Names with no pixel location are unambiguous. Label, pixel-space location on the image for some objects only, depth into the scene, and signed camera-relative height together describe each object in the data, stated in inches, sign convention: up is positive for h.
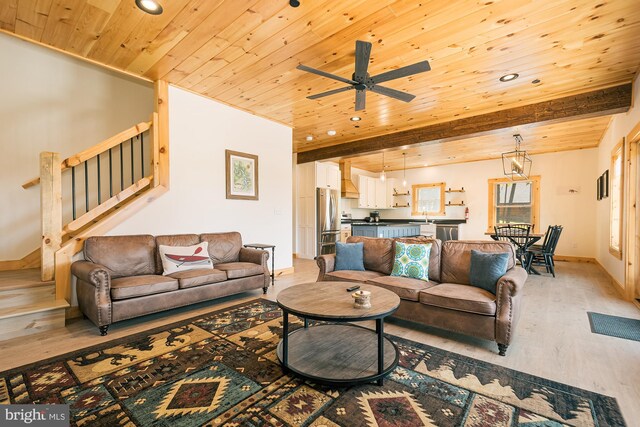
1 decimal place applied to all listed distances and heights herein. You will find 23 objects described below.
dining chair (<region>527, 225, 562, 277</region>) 209.0 -30.3
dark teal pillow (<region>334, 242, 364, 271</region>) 145.7 -23.7
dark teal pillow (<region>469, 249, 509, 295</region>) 108.1 -22.6
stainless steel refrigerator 280.4 -10.2
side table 181.8 -22.5
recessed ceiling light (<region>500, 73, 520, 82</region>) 134.2 +62.9
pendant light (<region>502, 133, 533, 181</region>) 301.8 +48.3
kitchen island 257.3 -18.5
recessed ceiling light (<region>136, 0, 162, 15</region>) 94.0 +68.4
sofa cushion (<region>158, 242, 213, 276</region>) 137.1 -23.2
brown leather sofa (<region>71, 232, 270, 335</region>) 109.6 -29.7
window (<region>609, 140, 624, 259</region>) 170.2 +5.6
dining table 209.2 -26.4
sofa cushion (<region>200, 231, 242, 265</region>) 162.1 -20.3
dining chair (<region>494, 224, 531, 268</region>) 211.3 -19.4
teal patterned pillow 128.2 -23.1
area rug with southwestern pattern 64.1 -46.1
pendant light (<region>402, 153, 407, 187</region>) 317.7 +57.4
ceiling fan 91.5 +46.3
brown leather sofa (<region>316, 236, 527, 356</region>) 95.4 -30.7
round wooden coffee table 75.5 -43.5
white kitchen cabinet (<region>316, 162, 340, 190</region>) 285.0 +36.1
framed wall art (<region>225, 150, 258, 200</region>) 184.4 +23.9
